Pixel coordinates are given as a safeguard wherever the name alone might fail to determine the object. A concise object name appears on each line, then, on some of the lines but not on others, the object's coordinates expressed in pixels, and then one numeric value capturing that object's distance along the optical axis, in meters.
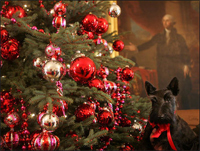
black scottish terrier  1.50
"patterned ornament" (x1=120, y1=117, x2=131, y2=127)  2.21
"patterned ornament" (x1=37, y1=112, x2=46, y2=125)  1.36
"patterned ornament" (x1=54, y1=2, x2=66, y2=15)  1.82
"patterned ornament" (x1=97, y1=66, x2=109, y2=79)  1.96
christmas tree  1.39
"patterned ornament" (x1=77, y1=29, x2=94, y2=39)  2.16
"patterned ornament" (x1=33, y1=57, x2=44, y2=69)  1.52
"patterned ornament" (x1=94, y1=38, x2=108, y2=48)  2.17
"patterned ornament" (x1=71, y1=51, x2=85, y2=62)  1.51
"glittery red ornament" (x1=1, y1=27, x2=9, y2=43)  1.69
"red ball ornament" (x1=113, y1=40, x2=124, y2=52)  2.45
